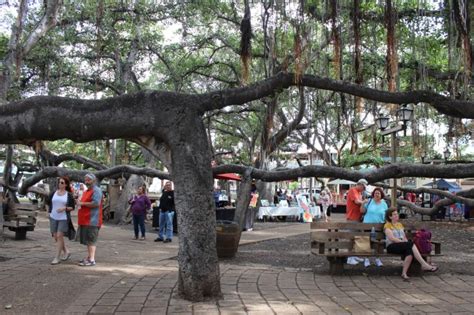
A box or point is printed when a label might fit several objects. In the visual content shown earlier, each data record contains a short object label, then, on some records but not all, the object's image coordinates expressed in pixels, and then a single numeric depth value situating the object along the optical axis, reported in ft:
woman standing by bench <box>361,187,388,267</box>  29.99
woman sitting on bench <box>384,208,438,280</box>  26.78
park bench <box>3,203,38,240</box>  40.27
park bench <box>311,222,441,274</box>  27.63
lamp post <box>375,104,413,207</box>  40.94
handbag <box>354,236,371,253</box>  28.17
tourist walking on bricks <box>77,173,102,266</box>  29.27
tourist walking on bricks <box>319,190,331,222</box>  85.66
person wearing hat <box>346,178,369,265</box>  30.42
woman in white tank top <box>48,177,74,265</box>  29.68
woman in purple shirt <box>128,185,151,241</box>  45.42
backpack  28.12
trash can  32.78
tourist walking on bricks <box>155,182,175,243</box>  44.32
